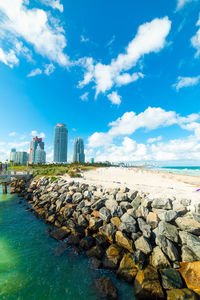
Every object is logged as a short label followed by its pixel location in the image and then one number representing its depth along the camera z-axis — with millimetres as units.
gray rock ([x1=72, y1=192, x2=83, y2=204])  11442
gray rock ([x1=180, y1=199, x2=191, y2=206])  7595
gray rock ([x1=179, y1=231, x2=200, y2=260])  5061
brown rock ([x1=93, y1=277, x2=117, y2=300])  4469
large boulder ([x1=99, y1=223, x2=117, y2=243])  6914
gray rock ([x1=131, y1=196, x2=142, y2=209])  8621
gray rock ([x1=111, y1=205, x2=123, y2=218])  8195
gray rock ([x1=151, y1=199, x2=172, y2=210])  7619
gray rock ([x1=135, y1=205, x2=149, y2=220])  7581
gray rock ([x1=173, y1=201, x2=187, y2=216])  7137
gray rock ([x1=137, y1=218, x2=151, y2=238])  6344
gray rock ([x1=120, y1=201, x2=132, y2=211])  8717
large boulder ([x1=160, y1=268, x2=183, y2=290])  4359
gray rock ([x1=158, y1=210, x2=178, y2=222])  6675
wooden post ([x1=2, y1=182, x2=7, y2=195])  20891
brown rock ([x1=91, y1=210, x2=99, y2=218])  8888
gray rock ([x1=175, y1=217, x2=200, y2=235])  5898
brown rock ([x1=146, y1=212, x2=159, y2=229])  6855
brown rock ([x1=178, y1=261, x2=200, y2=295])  4293
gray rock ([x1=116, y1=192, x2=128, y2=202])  9523
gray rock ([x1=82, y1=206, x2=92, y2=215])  9453
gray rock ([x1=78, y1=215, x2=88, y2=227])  8452
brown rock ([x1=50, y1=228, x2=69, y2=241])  7897
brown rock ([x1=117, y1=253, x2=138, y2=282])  5000
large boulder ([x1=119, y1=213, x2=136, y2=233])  6871
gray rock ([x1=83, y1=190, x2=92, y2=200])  11403
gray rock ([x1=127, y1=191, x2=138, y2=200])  9625
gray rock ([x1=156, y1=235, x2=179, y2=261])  5258
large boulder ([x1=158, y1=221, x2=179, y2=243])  5886
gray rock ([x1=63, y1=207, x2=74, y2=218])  9815
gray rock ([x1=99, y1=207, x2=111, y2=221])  8201
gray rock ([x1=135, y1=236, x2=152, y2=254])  5656
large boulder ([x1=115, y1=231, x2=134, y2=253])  6128
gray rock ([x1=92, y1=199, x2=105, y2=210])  9438
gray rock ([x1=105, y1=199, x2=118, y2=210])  9014
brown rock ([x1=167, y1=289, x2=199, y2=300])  3889
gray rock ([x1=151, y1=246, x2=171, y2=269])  5055
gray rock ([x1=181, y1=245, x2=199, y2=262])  5035
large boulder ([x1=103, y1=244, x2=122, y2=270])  5609
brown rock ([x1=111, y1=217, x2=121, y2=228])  7533
